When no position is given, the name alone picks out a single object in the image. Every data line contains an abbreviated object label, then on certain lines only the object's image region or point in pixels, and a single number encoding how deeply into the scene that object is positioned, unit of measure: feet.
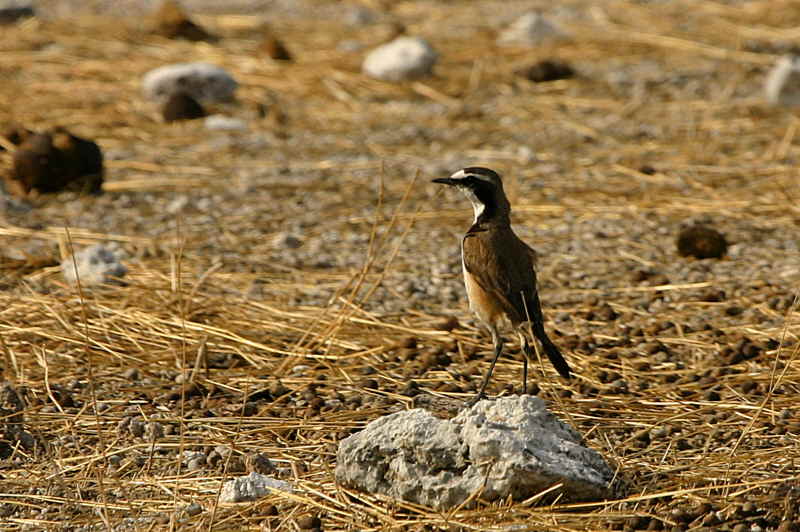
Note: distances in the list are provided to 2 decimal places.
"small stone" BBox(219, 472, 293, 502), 24.35
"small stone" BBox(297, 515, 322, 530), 23.25
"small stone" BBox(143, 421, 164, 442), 28.08
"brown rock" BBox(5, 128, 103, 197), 48.69
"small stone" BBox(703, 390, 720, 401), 30.07
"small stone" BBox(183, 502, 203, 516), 24.01
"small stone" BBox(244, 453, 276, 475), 26.18
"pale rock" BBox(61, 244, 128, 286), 38.42
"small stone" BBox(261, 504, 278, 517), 23.88
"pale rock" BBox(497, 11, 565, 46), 72.43
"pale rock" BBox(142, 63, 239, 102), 61.31
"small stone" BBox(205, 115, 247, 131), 58.80
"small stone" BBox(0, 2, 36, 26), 78.83
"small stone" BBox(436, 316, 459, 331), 35.35
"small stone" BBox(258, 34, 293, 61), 68.69
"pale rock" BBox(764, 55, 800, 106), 59.36
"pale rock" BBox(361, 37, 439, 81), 65.51
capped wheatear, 28.71
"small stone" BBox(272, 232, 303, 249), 43.85
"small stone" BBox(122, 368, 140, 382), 32.09
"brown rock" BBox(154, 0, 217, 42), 72.69
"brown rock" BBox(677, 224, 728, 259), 41.42
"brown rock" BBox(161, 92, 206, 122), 59.72
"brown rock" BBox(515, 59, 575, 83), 65.31
